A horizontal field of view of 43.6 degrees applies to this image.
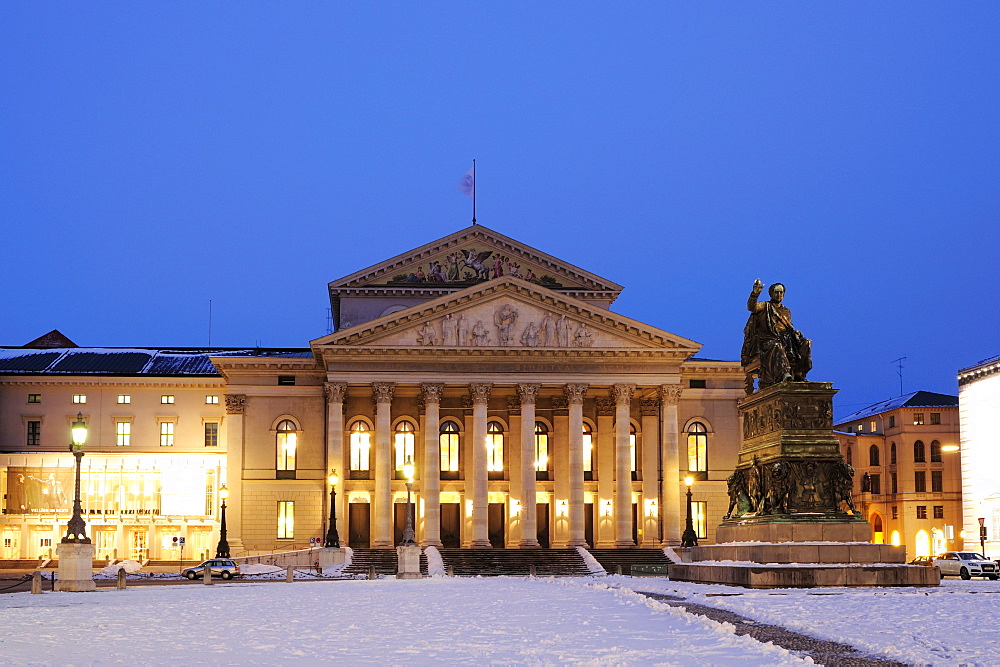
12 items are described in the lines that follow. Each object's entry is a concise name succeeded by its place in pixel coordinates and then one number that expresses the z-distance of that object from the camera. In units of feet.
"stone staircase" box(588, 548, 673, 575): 218.38
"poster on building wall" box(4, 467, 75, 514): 254.06
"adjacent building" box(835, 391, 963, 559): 337.72
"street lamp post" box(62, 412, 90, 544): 130.11
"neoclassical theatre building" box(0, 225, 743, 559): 232.32
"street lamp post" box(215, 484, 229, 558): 213.25
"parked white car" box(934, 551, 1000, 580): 180.75
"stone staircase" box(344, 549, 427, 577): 209.34
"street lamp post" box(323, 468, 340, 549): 212.84
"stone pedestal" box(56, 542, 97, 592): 128.36
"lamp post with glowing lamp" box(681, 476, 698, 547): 215.31
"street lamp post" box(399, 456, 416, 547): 182.60
